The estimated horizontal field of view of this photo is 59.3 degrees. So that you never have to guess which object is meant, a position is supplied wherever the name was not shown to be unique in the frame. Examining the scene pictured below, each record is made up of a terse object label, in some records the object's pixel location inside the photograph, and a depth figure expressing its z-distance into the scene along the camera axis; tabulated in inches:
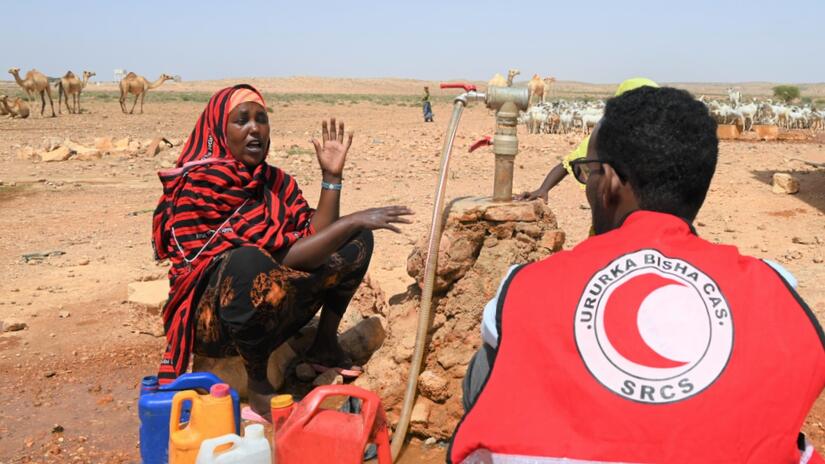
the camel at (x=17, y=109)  880.3
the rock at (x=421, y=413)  116.3
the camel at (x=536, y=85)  1144.2
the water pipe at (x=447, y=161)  105.0
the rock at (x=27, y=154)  479.8
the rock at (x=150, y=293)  172.6
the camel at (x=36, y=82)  999.6
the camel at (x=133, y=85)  1052.5
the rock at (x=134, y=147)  514.0
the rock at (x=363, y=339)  145.8
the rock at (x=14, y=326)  173.8
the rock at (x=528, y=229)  118.2
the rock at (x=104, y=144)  513.8
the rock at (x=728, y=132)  620.3
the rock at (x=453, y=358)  116.0
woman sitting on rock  118.2
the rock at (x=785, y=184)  334.0
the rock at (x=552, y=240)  119.6
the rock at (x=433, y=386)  115.5
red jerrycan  88.7
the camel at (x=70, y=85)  995.3
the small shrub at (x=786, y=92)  1716.3
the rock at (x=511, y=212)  116.5
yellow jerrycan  87.4
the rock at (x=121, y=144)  517.7
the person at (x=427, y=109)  892.0
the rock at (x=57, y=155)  473.1
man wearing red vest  49.3
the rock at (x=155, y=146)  498.9
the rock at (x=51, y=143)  503.2
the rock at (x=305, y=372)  138.9
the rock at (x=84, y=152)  485.9
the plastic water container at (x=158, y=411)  95.9
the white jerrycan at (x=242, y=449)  80.3
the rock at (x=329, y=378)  132.6
